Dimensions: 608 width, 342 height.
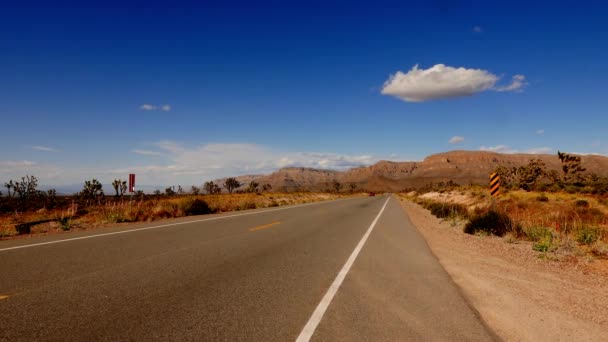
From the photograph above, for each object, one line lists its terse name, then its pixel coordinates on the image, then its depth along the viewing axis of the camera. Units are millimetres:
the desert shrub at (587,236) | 10076
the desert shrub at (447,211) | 21109
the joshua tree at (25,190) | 64062
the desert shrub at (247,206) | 26383
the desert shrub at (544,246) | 9170
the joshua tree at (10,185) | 64375
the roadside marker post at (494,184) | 16922
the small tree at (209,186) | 103094
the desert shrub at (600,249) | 8577
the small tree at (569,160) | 56406
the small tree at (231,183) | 99419
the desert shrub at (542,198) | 27619
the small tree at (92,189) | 66412
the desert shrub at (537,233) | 10992
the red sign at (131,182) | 18375
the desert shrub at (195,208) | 20259
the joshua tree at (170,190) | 89381
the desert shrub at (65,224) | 12778
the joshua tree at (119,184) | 66600
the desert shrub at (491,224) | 13125
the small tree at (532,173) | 63219
